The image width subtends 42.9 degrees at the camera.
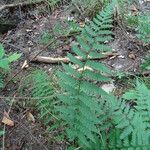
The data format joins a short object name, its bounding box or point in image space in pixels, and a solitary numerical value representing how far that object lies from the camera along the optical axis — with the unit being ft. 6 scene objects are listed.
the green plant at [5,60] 5.62
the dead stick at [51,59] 7.19
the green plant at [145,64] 6.69
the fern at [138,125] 4.22
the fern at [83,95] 4.00
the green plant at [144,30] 7.23
